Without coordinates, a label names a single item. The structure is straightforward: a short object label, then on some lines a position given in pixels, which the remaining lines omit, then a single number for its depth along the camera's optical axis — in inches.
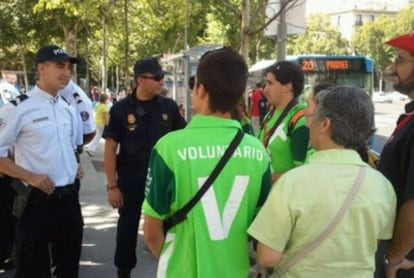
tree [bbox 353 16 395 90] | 2981.3
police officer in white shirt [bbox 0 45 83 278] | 139.7
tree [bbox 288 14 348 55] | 3016.7
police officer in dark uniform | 171.5
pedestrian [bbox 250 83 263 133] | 721.8
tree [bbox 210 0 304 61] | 325.1
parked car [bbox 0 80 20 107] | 227.8
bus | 577.6
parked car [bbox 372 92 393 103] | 2281.0
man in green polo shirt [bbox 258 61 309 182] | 143.1
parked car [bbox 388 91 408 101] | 2407.7
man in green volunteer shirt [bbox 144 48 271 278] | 86.5
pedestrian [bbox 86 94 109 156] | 593.0
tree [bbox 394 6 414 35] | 2787.9
